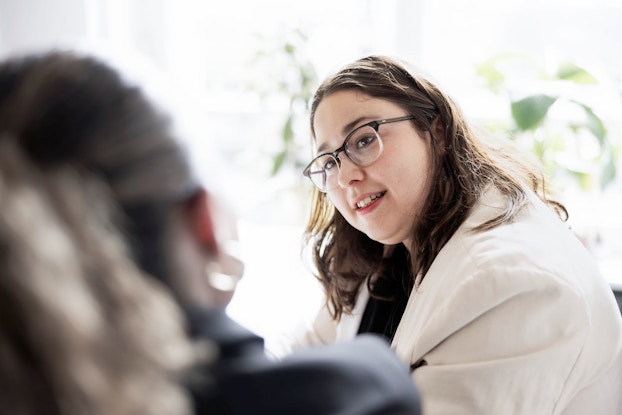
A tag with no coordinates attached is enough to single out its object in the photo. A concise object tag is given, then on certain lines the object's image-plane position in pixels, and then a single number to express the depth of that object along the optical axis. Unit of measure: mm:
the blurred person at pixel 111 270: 506
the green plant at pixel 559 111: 2004
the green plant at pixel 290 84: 2428
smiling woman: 1058
